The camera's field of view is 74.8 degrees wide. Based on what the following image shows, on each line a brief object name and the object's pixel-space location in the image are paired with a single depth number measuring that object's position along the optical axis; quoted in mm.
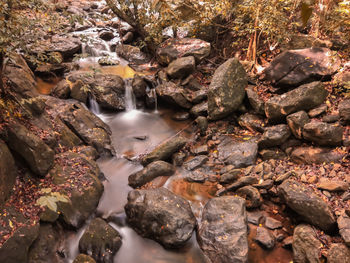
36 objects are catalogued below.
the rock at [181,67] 9547
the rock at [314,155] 5730
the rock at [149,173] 6488
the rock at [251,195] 5617
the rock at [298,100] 6621
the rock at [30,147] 4627
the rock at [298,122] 6352
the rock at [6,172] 4137
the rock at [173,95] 9242
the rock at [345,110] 5961
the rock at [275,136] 6711
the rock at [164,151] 7141
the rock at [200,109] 8820
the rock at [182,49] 10172
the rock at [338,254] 4020
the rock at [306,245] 4316
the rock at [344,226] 4117
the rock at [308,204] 4599
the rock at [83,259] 4184
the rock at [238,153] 6781
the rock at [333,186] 4980
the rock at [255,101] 7785
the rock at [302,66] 7043
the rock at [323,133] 5742
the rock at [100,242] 4676
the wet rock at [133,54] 12438
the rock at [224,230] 4637
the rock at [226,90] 8023
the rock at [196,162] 7050
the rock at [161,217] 4934
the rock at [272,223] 5195
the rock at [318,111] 6479
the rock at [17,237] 3656
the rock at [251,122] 7668
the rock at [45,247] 4194
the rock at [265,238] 4844
